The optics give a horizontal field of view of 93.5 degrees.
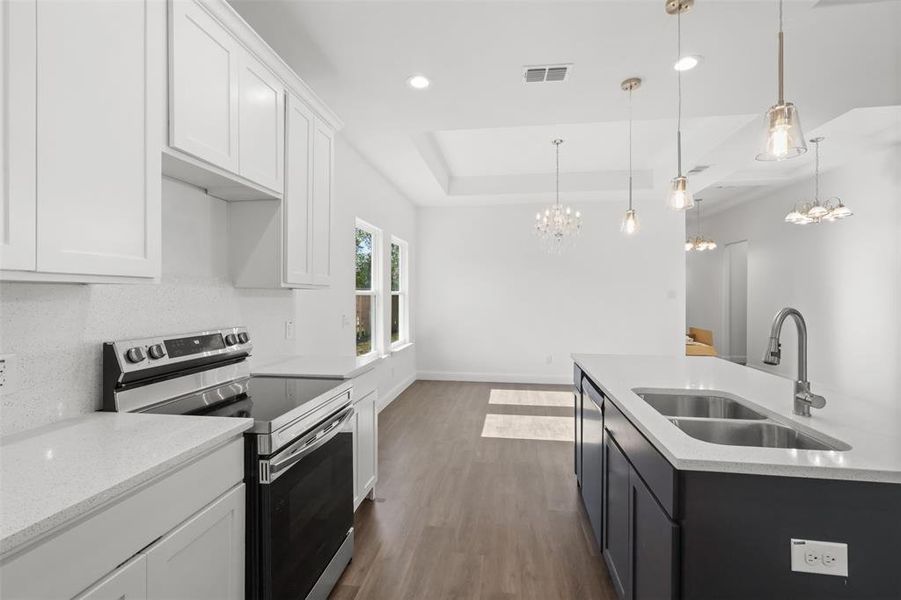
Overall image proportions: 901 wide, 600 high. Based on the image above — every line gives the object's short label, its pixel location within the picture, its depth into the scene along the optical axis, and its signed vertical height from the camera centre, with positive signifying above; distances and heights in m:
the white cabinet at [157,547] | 0.81 -0.58
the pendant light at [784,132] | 1.52 +0.62
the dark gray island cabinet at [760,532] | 1.06 -0.61
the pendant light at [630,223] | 2.97 +0.55
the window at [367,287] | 4.62 +0.13
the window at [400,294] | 6.00 +0.08
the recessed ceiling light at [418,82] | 2.61 +1.36
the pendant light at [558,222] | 5.10 +0.95
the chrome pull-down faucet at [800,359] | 1.48 -0.21
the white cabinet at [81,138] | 1.02 +0.43
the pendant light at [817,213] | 4.74 +1.02
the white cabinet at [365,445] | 2.44 -0.89
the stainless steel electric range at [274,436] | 1.43 -0.53
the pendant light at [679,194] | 2.26 +0.58
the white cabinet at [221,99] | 1.48 +0.81
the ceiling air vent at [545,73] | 2.47 +1.35
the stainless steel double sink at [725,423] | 1.45 -0.47
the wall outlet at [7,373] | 1.24 -0.23
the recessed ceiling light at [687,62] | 2.39 +1.37
